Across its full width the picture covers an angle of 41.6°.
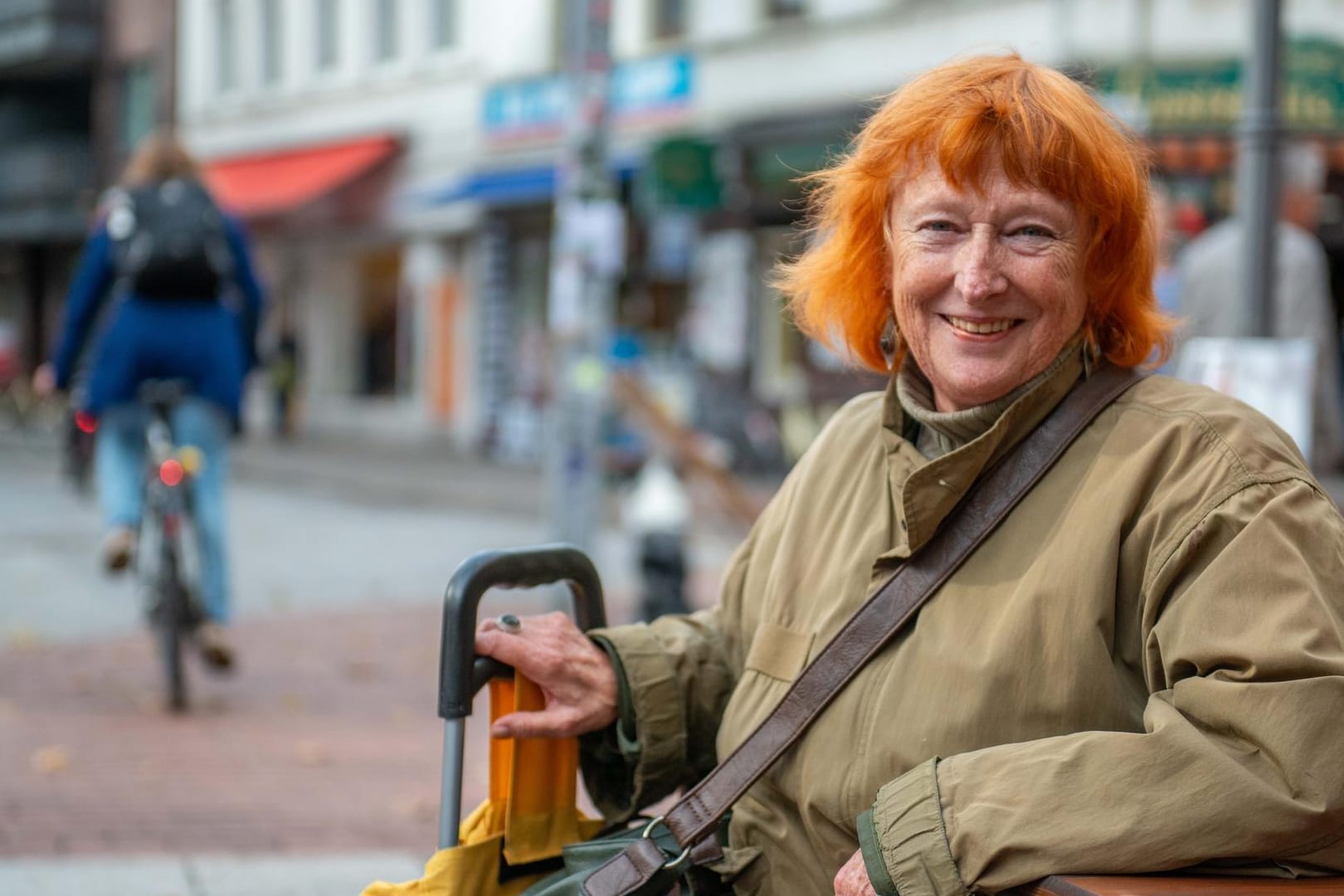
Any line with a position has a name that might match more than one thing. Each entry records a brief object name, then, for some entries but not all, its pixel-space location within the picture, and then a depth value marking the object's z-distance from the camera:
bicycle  6.14
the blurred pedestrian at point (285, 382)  25.55
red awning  24.61
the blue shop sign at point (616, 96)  19.59
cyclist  6.35
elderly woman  1.81
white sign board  4.87
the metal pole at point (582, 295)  8.35
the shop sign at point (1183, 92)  14.38
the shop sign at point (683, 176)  18.22
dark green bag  2.19
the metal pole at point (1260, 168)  4.86
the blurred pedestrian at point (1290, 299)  6.40
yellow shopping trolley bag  2.28
